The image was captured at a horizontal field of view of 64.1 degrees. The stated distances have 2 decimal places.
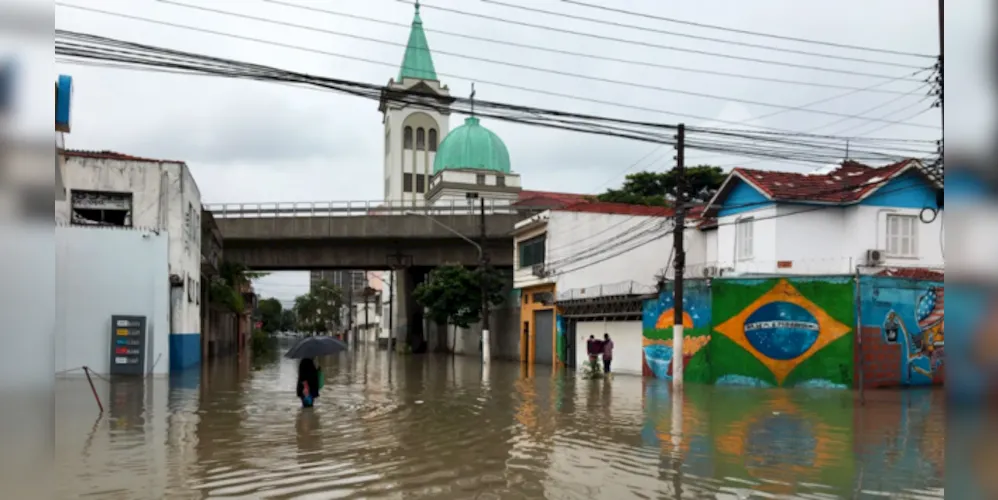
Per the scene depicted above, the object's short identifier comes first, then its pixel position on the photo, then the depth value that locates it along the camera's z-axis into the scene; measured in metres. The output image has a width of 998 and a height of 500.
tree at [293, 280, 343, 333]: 97.94
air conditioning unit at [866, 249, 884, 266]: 23.12
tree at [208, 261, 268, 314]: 38.31
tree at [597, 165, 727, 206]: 53.47
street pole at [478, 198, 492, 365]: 36.97
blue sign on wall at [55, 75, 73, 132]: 9.99
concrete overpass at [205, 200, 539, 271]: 43.06
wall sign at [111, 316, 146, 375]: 22.45
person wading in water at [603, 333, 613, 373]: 27.66
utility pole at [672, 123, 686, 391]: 22.02
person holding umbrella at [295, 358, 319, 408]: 15.65
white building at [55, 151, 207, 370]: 23.28
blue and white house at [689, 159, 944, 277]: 23.41
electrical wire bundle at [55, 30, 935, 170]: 10.86
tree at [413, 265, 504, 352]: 44.44
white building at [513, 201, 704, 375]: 33.56
